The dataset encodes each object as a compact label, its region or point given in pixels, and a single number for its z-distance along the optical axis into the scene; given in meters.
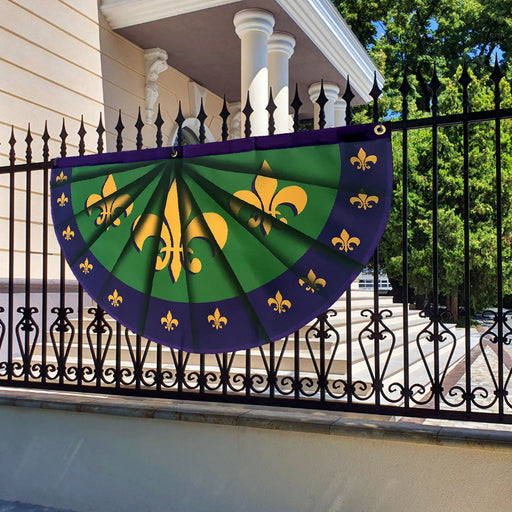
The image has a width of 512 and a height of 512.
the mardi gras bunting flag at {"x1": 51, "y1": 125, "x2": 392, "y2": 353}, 3.41
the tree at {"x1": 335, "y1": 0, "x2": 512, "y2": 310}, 16.33
